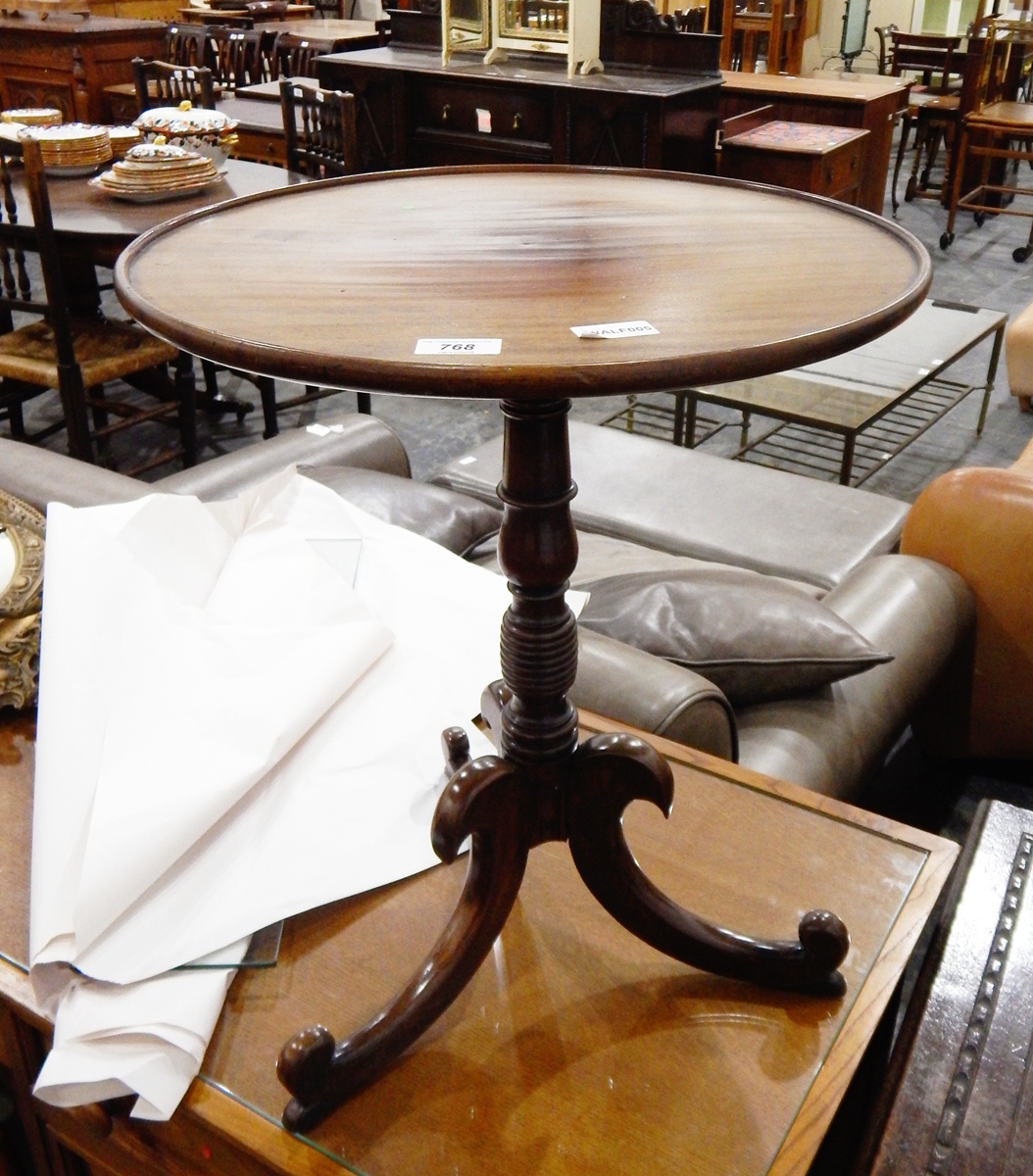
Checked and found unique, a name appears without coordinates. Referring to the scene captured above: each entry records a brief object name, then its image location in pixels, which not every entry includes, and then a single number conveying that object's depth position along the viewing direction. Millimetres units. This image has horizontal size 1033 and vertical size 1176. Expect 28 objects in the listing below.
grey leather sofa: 1183
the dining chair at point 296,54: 5301
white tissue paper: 844
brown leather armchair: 1599
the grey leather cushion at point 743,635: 1283
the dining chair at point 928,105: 5945
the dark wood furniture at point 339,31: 5582
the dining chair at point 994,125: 5203
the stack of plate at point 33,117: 3258
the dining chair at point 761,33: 6121
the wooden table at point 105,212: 2609
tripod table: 631
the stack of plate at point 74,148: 3150
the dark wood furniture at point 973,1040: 812
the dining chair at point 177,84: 3787
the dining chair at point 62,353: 2646
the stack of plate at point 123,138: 3270
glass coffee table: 2734
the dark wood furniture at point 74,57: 5707
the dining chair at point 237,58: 5277
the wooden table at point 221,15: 6660
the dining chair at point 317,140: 3168
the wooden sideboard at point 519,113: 3961
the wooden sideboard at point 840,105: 4723
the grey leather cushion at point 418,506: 1638
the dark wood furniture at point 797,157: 4168
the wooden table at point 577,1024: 781
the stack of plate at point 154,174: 2867
